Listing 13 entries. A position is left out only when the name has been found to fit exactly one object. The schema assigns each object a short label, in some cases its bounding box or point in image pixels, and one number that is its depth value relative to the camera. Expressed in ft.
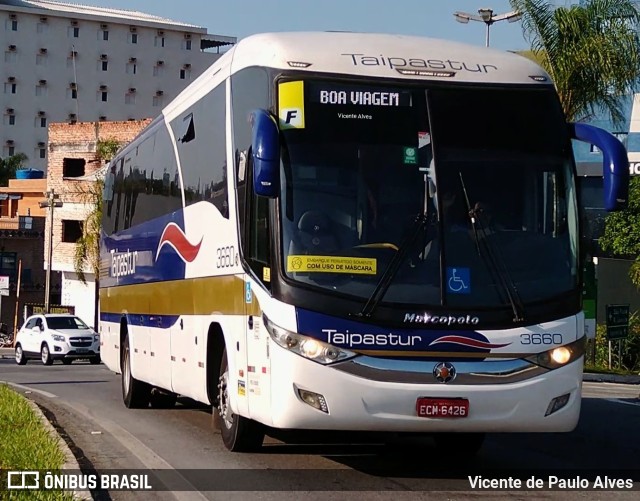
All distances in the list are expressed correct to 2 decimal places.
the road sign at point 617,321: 99.76
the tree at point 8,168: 372.79
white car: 123.03
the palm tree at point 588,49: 97.19
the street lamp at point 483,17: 112.45
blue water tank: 326.03
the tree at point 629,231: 113.70
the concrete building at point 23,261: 252.21
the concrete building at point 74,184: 221.05
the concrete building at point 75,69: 432.25
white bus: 31.37
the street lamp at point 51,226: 181.78
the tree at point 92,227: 185.78
